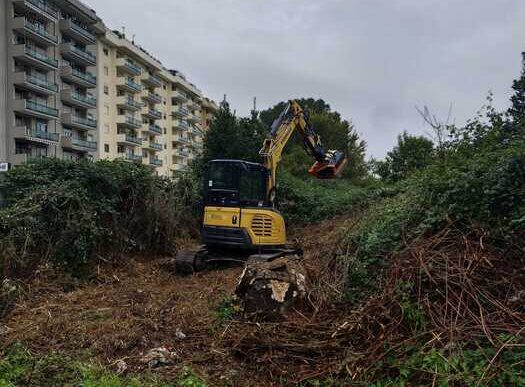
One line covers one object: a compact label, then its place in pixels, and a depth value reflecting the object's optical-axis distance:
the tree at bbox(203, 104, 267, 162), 23.58
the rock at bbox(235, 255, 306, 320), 6.00
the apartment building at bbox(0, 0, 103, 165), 37.31
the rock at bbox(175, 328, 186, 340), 5.81
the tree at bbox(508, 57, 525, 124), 7.37
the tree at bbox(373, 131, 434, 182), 9.33
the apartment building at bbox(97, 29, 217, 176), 51.16
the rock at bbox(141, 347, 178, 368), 5.11
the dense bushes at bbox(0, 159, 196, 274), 8.66
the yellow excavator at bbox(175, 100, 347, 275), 10.44
